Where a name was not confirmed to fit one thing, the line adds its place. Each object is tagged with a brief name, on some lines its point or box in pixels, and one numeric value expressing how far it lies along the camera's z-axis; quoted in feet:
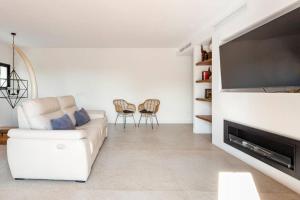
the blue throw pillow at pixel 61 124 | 5.97
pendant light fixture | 12.78
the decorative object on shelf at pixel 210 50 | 10.39
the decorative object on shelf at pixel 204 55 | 10.65
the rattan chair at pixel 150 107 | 13.52
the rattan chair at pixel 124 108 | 13.21
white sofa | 5.11
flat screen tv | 3.64
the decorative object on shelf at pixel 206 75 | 10.43
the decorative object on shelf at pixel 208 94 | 10.76
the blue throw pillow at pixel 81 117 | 8.54
